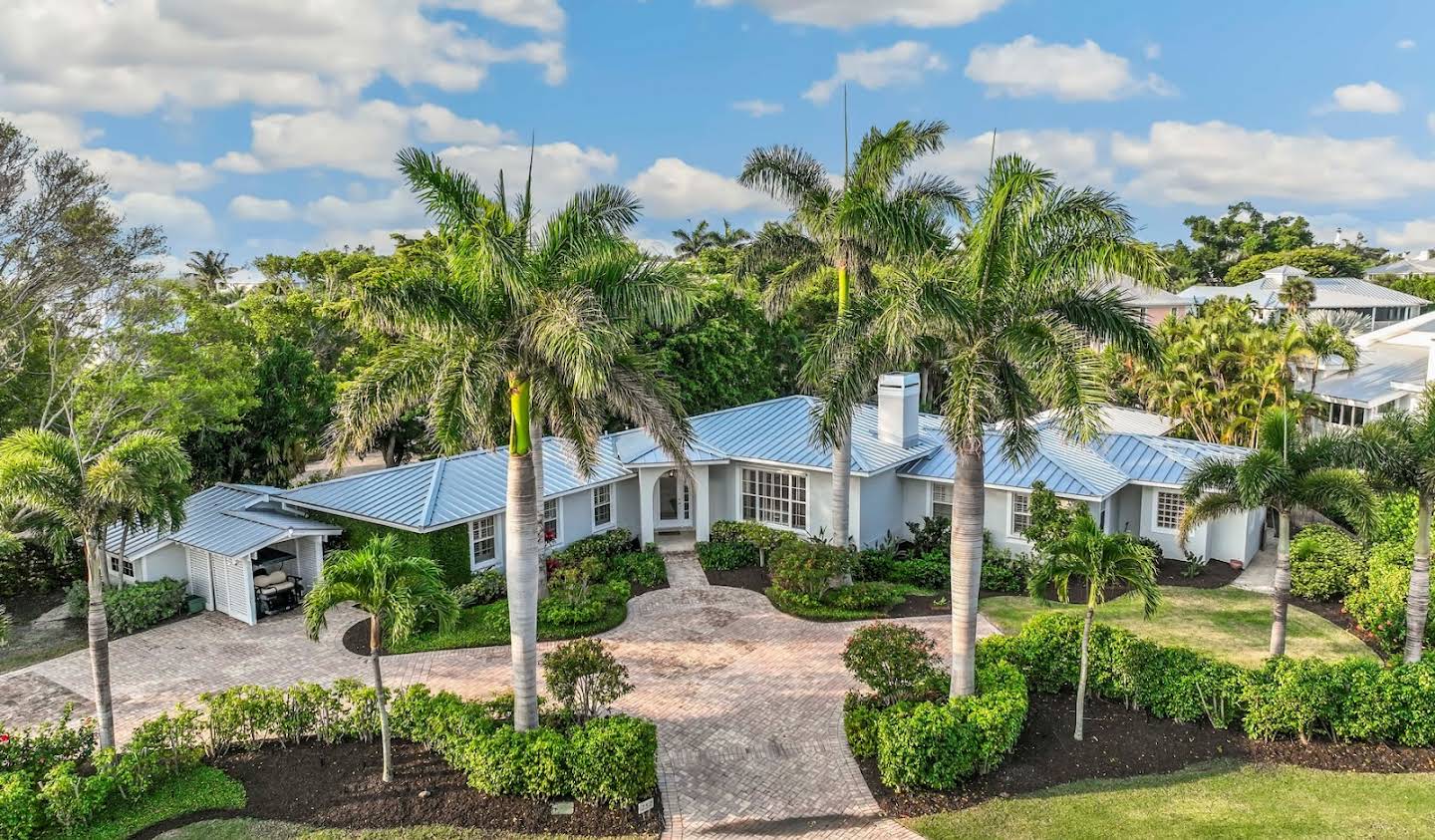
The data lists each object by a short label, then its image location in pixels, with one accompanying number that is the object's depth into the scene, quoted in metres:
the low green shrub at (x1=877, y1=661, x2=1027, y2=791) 11.61
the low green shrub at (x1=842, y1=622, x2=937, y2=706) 13.12
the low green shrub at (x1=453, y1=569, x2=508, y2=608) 19.53
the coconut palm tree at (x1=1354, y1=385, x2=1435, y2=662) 13.20
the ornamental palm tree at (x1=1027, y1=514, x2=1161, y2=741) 12.47
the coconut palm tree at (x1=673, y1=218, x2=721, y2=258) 61.59
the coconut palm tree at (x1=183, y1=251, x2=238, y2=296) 61.31
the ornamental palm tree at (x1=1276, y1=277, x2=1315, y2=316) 40.78
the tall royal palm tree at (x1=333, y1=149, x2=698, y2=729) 10.73
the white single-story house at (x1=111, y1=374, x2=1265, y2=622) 19.75
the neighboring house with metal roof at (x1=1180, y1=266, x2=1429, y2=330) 54.34
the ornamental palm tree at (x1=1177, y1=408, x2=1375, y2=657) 13.33
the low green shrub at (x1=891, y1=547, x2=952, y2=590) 20.72
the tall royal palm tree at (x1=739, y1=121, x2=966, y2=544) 18.36
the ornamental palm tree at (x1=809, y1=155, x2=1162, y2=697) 11.32
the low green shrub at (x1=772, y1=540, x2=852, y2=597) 19.00
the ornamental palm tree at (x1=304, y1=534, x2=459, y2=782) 10.98
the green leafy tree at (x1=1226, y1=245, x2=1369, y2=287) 71.50
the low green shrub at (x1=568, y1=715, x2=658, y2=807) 11.16
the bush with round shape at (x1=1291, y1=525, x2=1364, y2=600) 18.81
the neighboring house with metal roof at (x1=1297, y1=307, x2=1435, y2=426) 30.53
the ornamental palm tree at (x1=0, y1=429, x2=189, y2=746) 11.76
